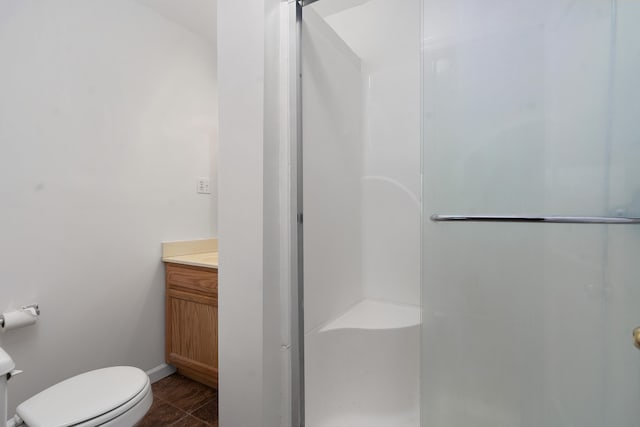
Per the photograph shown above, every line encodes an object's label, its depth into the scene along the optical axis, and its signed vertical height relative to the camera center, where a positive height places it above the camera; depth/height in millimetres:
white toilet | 927 -687
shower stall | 849 -61
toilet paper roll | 1267 -507
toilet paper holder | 1351 -486
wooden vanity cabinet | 1677 -708
